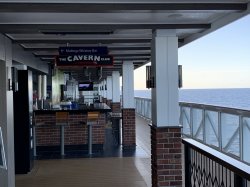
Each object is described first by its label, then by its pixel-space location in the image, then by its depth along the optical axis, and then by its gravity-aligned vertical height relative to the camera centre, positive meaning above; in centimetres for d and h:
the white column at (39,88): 982 +13
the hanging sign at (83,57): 503 +69
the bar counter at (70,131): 763 -122
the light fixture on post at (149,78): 451 +22
